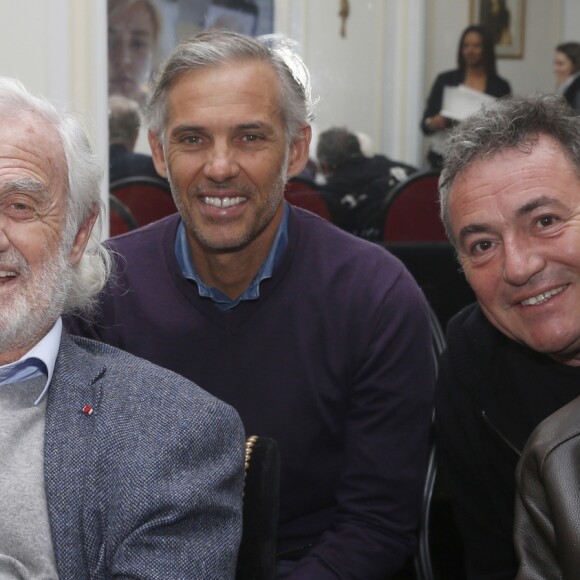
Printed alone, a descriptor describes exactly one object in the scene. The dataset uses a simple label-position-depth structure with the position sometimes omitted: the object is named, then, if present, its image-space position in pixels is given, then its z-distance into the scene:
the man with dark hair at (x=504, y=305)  1.75
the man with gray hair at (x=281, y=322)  2.04
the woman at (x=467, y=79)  6.17
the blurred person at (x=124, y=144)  3.84
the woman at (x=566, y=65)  6.30
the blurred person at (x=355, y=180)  4.82
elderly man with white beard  1.46
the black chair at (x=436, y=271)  2.71
